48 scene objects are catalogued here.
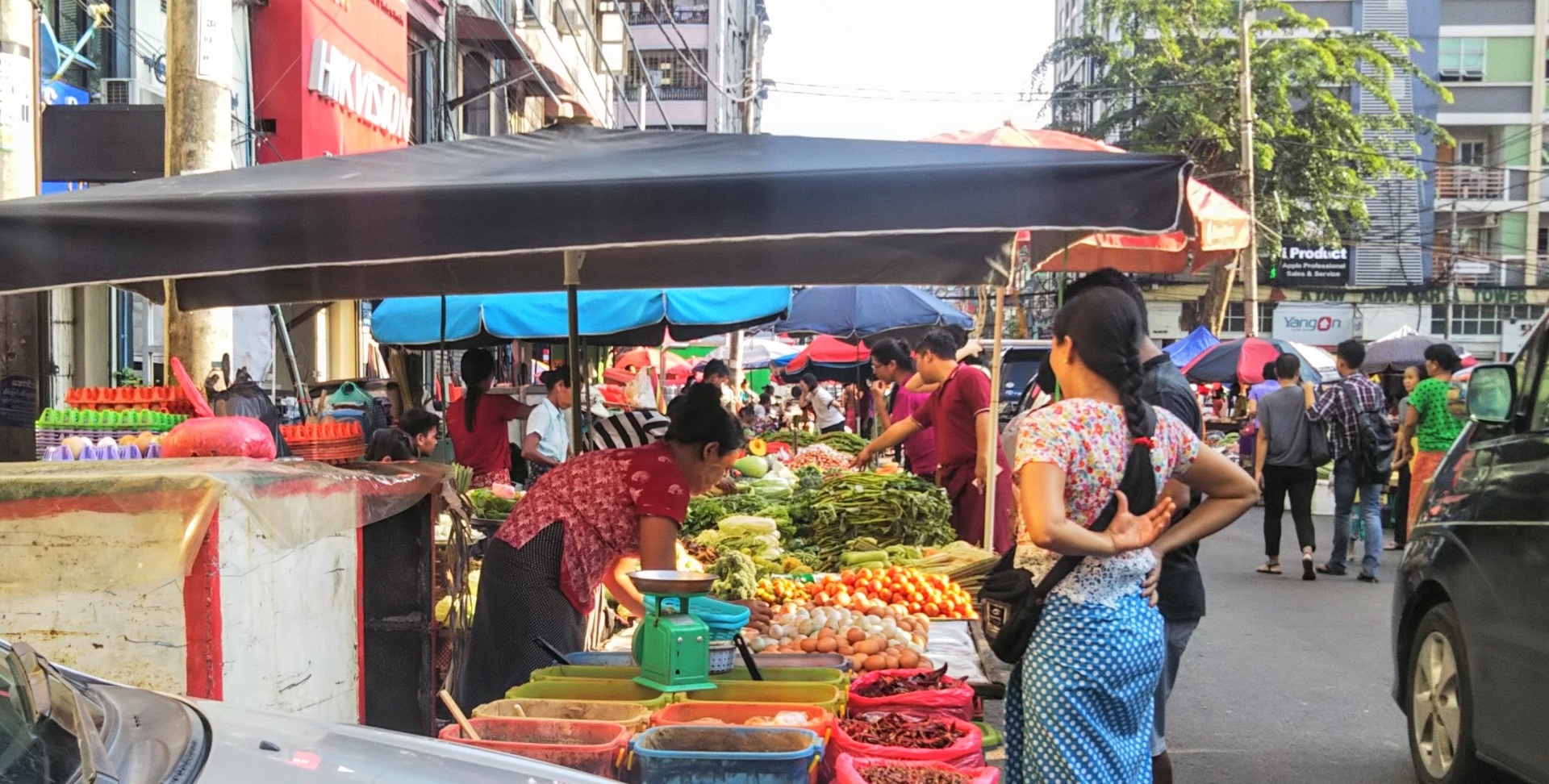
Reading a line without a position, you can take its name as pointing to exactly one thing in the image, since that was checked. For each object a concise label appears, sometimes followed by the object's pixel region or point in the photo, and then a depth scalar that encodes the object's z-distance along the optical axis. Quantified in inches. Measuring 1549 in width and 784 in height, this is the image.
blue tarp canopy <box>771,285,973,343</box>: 627.5
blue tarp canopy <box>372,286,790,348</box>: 441.7
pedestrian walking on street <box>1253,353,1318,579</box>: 503.5
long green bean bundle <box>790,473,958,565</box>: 355.9
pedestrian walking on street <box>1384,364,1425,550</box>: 563.1
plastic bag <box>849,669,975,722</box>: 169.2
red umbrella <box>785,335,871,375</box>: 1198.9
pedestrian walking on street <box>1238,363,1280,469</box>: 754.8
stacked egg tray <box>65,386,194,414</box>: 222.4
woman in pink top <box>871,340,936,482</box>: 418.9
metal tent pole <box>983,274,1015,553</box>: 270.4
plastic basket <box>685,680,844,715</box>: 159.0
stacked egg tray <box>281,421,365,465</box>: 195.2
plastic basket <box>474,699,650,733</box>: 147.4
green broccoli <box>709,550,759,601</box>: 276.1
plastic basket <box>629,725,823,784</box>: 134.0
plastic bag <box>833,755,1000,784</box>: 139.7
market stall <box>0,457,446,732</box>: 142.5
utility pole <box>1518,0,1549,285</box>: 1930.4
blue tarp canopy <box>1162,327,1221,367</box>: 1034.1
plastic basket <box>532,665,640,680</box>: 167.9
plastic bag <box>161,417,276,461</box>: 190.1
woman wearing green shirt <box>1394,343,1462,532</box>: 472.1
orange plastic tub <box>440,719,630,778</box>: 137.0
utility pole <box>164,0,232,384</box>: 291.0
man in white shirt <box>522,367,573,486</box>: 423.2
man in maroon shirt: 345.1
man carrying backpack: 494.6
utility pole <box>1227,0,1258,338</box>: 1168.2
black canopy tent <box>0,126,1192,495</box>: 160.4
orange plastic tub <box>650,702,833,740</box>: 147.6
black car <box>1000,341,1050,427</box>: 802.8
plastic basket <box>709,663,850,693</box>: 170.7
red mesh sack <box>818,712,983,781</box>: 145.6
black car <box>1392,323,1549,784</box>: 187.9
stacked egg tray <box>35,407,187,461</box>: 213.3
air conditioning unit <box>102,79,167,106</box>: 467.5
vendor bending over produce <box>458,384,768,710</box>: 187.5
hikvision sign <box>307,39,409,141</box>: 537.6
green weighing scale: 155.2
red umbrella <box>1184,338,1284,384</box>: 979.9
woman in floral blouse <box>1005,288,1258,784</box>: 139.9
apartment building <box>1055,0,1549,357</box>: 1934.1
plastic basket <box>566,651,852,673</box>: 184.9
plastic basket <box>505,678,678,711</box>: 158.4
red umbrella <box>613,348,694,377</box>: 1143.0
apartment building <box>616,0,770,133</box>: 2576.3
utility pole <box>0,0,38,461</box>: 251.9
